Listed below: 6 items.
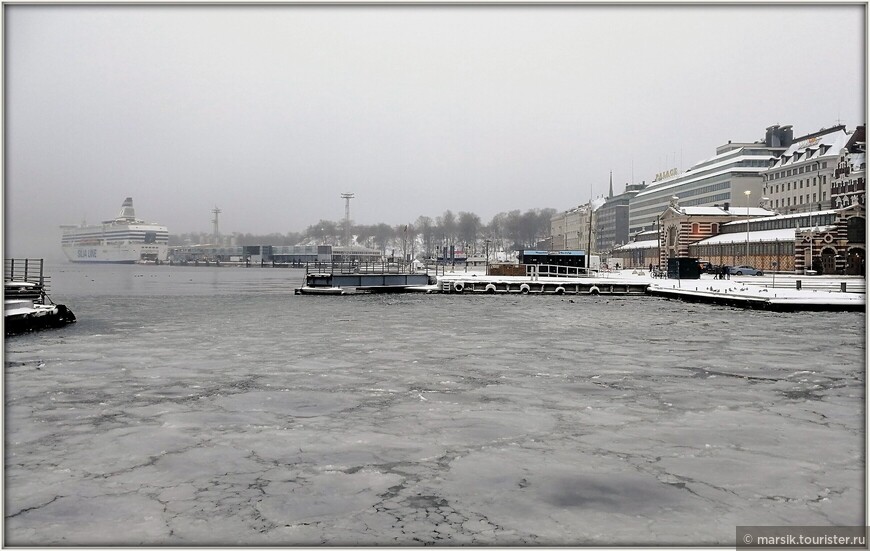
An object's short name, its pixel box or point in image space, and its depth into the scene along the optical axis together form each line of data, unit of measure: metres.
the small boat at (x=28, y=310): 38.12
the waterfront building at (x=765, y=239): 91.38
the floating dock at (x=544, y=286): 76.44
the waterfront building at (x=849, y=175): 111.75
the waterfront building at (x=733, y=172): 170.00
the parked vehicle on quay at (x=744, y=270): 100.79
